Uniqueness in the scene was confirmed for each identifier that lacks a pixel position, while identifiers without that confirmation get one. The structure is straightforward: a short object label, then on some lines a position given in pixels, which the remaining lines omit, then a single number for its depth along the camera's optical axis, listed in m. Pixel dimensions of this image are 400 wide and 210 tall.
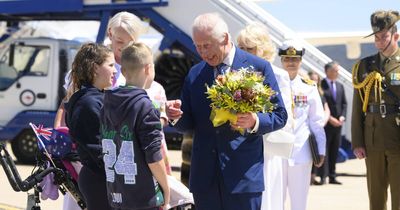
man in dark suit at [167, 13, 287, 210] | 8.40
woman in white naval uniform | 11.83
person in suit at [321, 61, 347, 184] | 22.67
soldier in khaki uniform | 11.37
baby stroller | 9.33
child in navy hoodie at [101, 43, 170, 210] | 7.80
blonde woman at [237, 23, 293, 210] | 10.42
